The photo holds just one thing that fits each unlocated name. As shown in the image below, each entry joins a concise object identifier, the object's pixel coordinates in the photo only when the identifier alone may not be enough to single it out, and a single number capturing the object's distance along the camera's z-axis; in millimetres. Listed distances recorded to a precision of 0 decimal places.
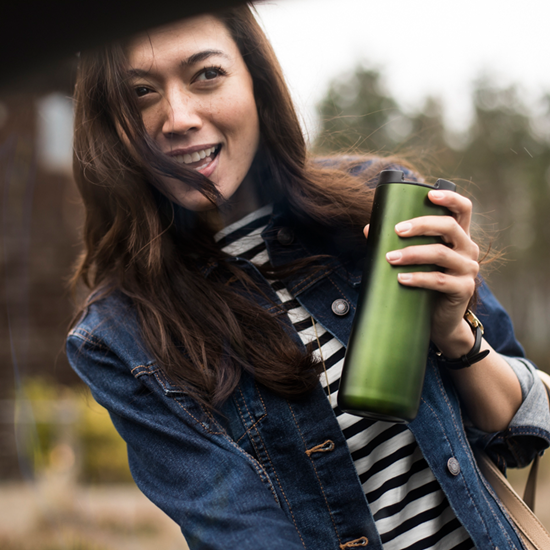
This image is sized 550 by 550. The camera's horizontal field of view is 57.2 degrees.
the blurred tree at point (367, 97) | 8945
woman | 969
